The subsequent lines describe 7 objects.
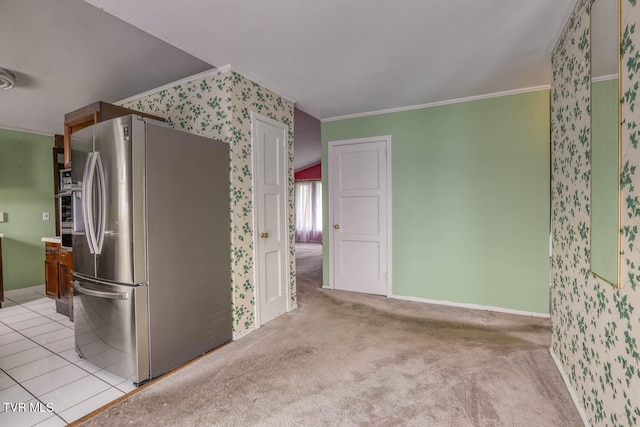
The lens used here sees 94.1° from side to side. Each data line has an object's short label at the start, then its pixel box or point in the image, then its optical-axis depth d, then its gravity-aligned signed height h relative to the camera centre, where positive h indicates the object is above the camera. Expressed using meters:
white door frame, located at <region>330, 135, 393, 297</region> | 3.88 +0.17
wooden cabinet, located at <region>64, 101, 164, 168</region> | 2.40 +0.79
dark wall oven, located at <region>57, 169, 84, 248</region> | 2.92 +0.03
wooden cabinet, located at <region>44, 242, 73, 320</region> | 3.25 -0.74
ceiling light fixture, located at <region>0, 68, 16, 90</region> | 2.67 +1.22
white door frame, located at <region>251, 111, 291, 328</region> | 2.87 -0.02
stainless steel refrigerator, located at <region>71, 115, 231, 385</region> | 1.97 -0.27
